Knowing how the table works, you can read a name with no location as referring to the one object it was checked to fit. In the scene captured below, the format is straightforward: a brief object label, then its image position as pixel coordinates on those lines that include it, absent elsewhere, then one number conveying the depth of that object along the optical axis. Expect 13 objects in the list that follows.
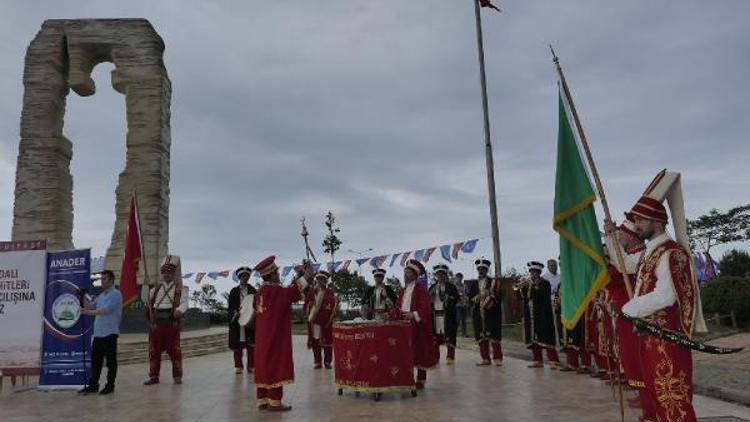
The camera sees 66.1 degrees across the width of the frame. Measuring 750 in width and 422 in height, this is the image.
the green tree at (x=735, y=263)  33.34
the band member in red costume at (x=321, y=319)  11.09
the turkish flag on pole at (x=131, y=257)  9.27
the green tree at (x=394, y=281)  44.59
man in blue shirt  8.46
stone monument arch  20.12
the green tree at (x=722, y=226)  48.53
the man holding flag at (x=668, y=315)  3.46
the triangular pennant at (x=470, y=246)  21.73
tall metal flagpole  14.52
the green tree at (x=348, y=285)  44.81
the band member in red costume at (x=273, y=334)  6.69
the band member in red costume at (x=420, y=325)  7.95
